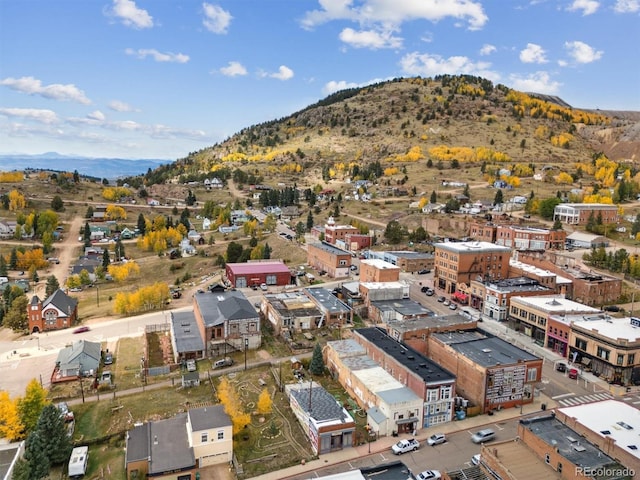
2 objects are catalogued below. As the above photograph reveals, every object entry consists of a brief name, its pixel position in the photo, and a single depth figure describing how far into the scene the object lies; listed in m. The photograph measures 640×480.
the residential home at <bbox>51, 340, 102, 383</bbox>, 39.56
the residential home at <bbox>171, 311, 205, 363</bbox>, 42.34
